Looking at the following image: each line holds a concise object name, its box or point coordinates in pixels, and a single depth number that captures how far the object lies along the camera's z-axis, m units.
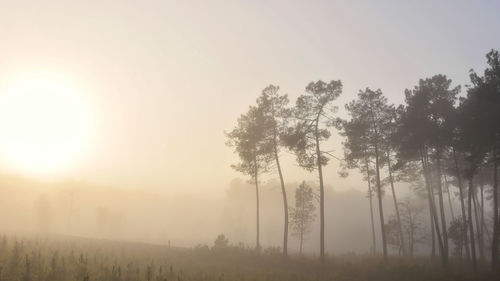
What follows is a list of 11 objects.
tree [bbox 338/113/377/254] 29.17
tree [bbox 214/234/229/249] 31.03
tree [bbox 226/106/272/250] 32.88
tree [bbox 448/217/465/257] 30.57
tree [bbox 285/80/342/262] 28.91
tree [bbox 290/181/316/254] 46.66
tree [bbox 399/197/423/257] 39.51
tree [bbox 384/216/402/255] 40.60
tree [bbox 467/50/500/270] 24.17
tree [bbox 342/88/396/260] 31.22
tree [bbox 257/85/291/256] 32.31
